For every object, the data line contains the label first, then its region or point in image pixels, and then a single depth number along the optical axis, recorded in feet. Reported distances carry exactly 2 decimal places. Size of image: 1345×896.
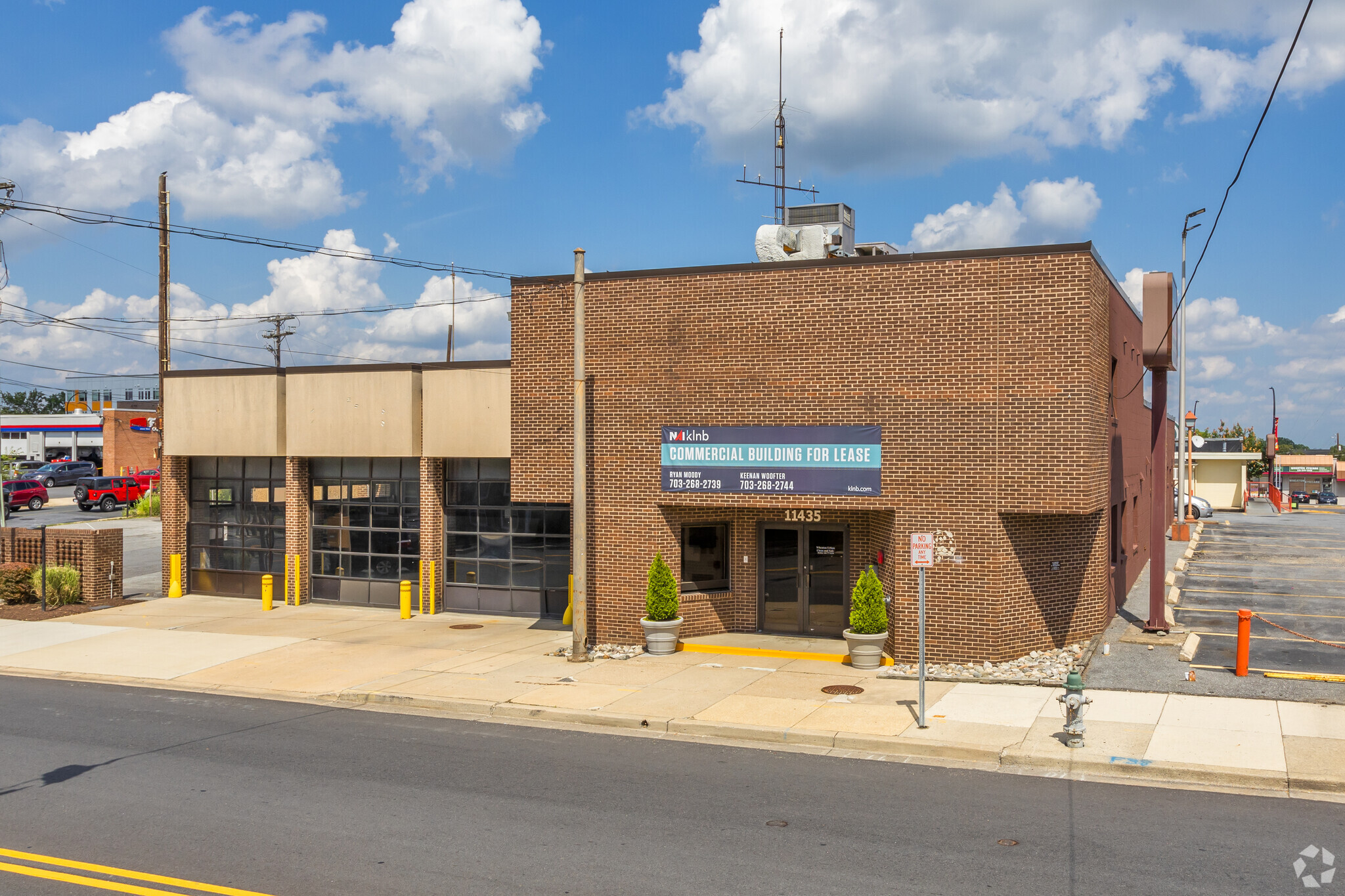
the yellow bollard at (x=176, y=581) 90.07
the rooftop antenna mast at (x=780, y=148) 82.64
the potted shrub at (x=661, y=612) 59.62
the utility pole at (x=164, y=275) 113.19
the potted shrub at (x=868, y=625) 54.29
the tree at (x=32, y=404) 548.31
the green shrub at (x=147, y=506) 166.40
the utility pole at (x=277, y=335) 229.04
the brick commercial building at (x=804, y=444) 53.21
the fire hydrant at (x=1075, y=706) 38.24
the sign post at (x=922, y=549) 42.45
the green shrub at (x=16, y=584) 81.82
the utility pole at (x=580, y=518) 57.82
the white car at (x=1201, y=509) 181.98
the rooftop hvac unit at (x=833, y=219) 69.00
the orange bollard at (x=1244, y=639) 48.47
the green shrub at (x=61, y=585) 82.07
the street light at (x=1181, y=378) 120.57
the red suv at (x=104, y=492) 180.75
